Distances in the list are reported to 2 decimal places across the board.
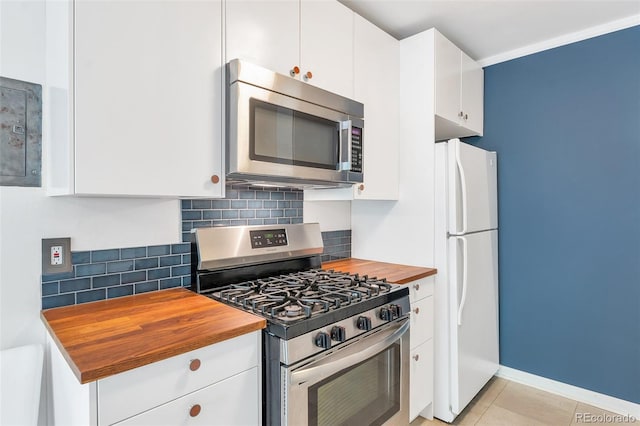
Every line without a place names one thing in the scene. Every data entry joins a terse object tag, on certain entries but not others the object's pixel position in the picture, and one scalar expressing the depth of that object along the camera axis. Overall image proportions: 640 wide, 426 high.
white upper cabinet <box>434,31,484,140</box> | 2.26
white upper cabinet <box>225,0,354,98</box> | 1.47
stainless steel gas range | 1.22
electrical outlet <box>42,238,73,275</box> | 1.30
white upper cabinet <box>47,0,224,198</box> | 1.09
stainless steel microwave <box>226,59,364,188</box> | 1.41
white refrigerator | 2.15
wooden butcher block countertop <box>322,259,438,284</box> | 1.95
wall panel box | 1.23
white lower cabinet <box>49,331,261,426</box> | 0.90
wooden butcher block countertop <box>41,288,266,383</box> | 0.90
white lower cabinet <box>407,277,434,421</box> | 1.99
